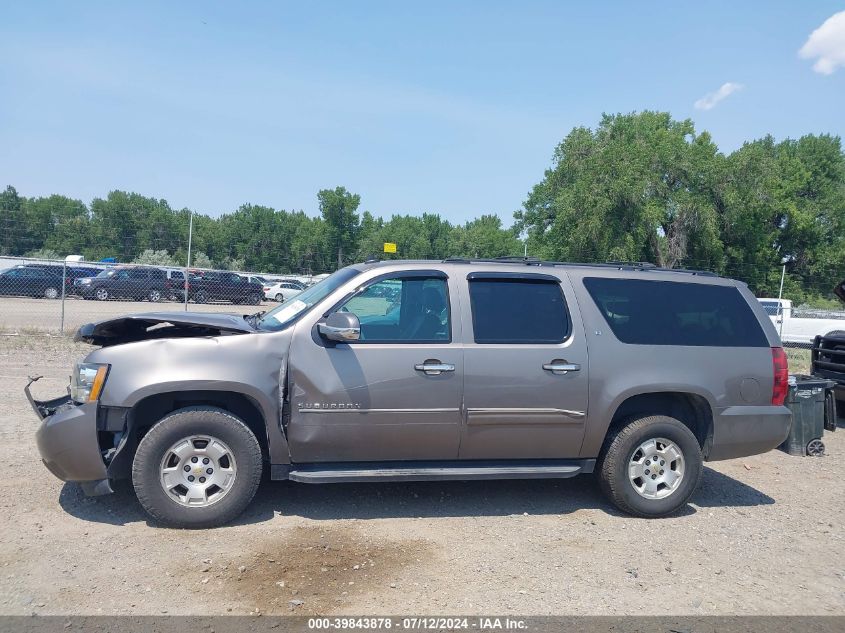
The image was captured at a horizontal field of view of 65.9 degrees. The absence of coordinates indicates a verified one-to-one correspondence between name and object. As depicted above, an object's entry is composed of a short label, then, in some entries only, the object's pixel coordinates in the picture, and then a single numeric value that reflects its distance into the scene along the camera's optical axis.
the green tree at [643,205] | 33.88
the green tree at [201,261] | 43.22
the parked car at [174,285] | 25.95
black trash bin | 6.97
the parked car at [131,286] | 25.92
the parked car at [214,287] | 24.91
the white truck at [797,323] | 21.89
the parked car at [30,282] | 26.34
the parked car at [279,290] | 38.94
